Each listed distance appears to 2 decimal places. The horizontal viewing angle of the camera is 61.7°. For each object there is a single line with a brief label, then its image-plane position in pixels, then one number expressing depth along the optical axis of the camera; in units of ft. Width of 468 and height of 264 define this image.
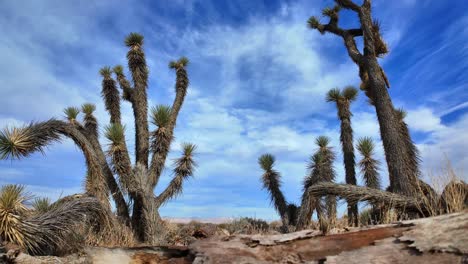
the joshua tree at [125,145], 37.51
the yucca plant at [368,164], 49.37
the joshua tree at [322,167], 47.70
